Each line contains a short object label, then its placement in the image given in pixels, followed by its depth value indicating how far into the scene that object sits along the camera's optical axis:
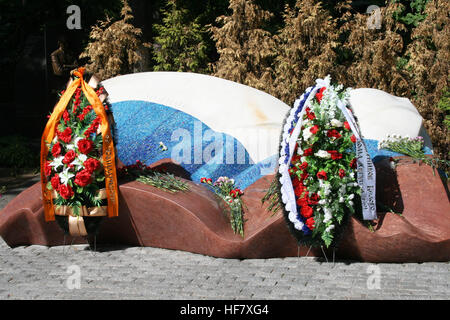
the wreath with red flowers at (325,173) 5.28
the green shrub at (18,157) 11.78
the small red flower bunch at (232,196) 5.84
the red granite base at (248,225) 5.32
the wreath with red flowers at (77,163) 5.66
